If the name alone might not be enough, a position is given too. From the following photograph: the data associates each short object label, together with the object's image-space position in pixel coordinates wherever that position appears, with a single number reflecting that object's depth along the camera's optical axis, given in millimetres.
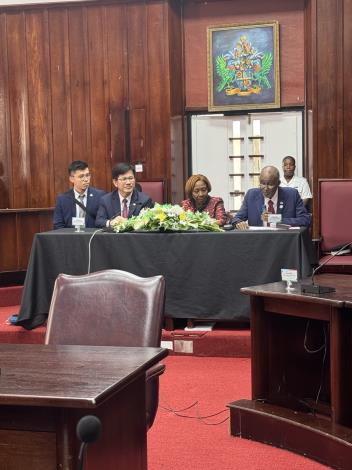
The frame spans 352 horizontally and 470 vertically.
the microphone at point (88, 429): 1383
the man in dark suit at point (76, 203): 6082
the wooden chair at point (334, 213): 5953
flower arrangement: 5039
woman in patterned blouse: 5625
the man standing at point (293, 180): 7914
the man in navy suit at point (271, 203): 5637
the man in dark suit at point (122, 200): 5734
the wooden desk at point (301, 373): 3098
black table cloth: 4883
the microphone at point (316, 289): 3205
